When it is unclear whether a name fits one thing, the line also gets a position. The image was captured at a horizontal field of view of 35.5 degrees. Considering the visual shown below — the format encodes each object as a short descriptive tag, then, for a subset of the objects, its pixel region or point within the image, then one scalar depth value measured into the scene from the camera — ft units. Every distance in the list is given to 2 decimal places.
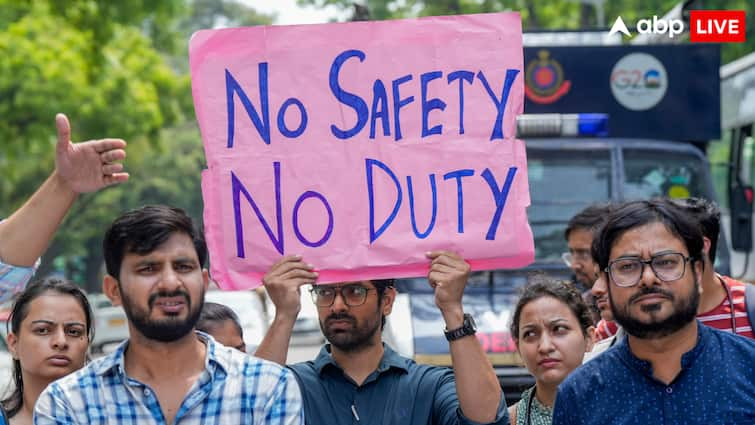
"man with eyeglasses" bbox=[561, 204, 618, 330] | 18.79
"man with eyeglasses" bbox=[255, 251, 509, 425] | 12.51
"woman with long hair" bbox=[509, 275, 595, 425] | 14.74
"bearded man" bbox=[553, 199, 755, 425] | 10.91
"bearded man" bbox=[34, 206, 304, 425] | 11.08
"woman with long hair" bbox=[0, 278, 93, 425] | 15.24
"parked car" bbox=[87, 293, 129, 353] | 75.51
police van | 26.94
